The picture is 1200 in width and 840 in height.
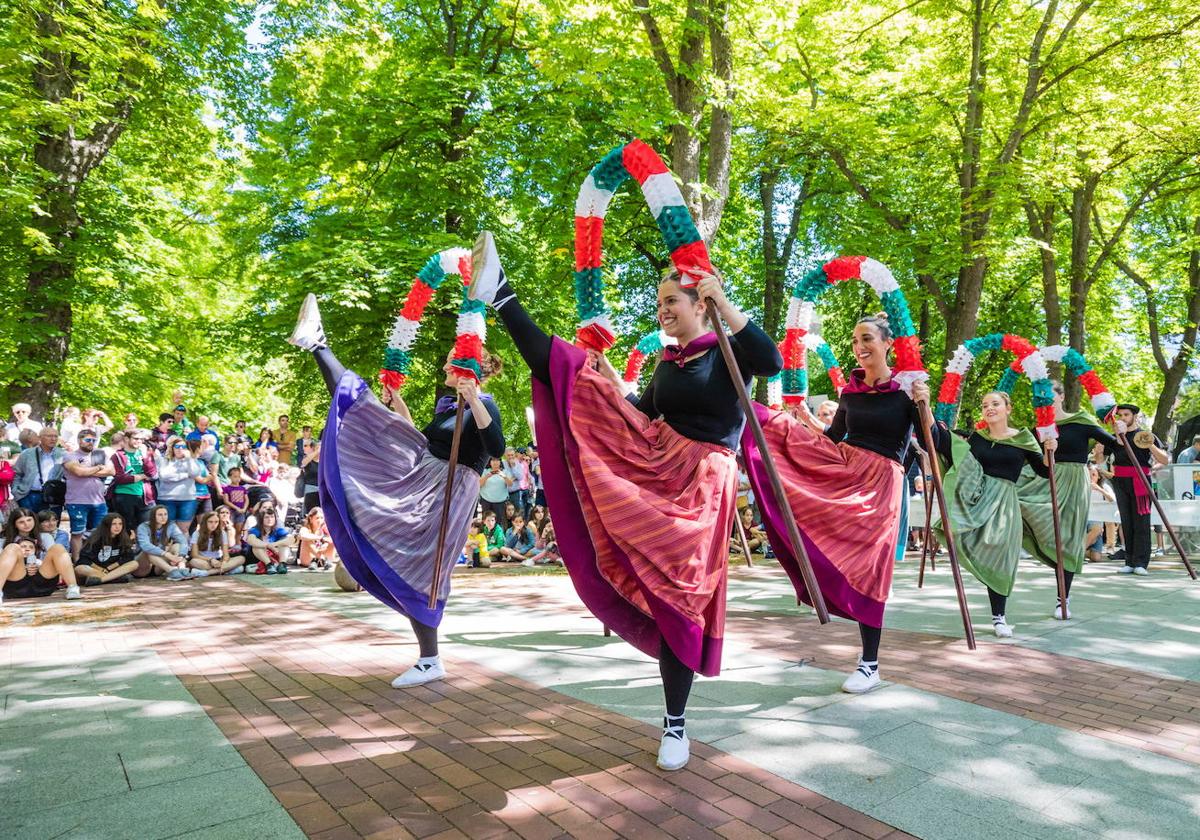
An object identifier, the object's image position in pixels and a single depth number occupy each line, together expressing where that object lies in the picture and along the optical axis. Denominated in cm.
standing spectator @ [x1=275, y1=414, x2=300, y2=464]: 1497
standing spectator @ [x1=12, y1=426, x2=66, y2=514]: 993
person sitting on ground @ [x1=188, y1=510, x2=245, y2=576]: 1104
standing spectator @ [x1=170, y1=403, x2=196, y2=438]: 1240
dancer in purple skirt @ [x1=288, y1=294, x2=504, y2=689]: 463
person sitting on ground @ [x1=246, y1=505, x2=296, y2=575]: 1127
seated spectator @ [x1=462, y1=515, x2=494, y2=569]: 1238
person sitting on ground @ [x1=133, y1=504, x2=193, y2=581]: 1052
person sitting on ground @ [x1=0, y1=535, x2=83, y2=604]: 843
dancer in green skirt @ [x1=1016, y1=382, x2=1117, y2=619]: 696
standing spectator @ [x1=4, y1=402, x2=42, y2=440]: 1057
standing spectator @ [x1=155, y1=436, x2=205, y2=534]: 1084
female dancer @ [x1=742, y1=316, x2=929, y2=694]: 448
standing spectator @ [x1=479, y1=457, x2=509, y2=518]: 1299
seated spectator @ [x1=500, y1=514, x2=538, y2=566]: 1319
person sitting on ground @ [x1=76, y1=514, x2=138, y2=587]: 975
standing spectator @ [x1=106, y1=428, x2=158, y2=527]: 1042
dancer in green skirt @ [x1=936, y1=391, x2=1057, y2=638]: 607
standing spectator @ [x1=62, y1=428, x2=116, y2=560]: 989
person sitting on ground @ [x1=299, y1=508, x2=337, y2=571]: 1184
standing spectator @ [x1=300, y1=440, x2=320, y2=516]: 1222
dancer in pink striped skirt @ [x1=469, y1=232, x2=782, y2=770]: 333
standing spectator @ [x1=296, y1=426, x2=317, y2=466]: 1298
